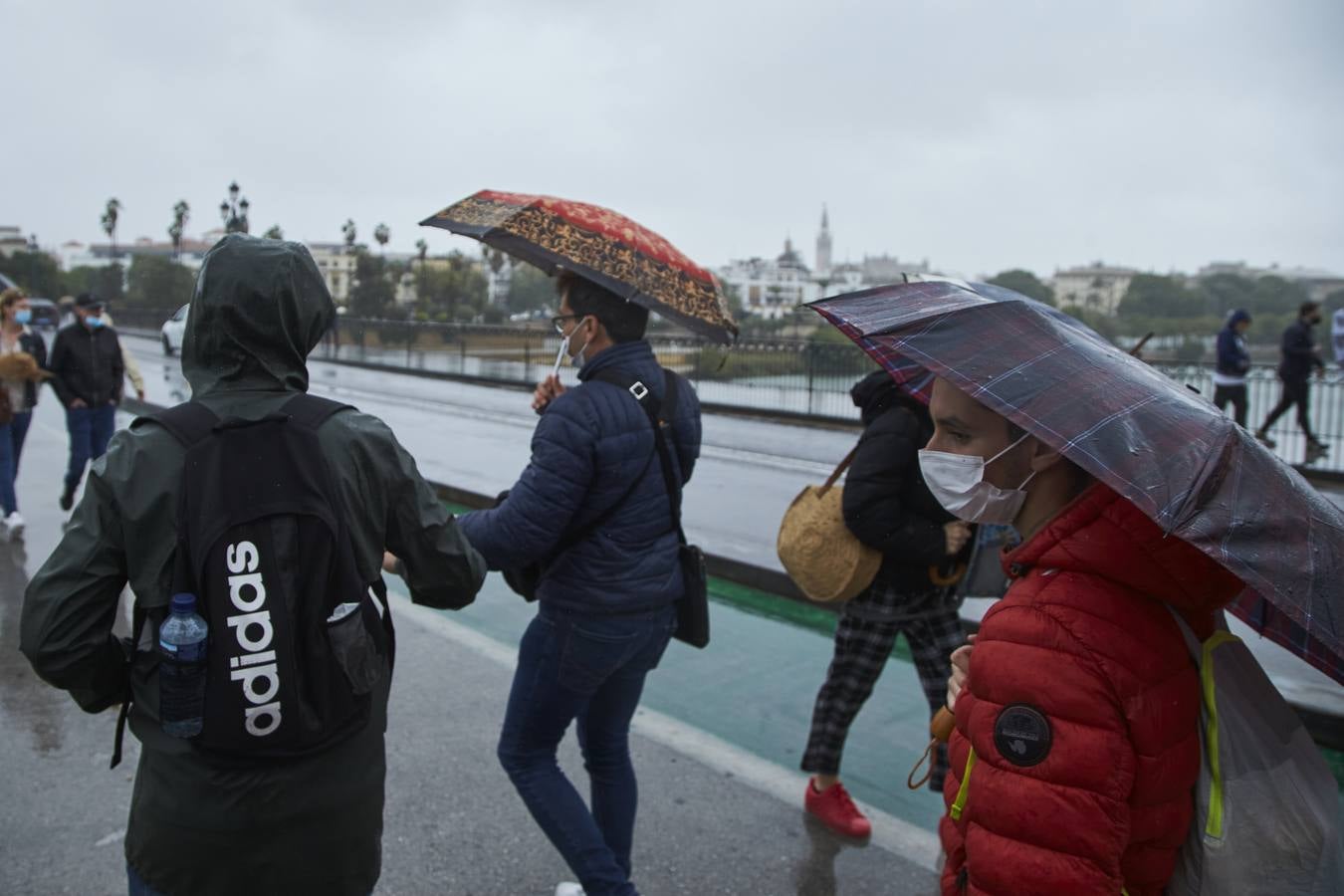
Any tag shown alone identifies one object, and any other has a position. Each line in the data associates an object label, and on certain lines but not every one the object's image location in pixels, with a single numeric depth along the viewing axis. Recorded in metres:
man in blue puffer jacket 2.96
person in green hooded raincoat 1.89
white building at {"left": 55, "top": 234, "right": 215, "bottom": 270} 153.73
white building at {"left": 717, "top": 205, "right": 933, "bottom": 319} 102.64
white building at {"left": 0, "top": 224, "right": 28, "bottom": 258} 108.12
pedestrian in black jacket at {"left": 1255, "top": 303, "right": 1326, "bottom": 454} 14.78
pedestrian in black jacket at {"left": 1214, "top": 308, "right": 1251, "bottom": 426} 14.90
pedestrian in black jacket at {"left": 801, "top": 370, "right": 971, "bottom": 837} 3.42
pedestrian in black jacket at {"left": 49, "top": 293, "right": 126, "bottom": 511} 8.62
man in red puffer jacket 1.58
